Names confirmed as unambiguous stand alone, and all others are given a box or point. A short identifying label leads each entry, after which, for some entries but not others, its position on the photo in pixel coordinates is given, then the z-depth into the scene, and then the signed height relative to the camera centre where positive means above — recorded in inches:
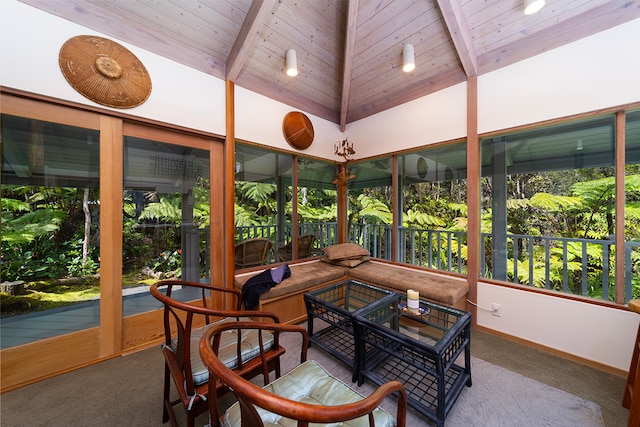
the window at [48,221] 65.6 -1.6
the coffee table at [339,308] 74.7 -33.4
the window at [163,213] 83.4 +0.7
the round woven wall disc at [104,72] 69.1 +47.0
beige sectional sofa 92.5 -31.6
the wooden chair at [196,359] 41.6 -31.6
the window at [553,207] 81.3 +1.8
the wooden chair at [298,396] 23.0 -25.2
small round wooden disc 122.7 +46.6
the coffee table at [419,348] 53.7 -36.9
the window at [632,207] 73.1 +1.2
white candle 72.3 -27.9
